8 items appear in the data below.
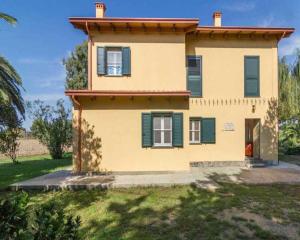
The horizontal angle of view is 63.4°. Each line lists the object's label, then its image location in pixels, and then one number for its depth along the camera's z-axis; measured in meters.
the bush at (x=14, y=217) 2.24
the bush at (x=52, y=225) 2.23
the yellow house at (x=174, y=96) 10.96
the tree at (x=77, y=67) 27.41
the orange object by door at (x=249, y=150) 14.71
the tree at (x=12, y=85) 12.17
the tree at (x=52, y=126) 20.83
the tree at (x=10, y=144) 17.44
